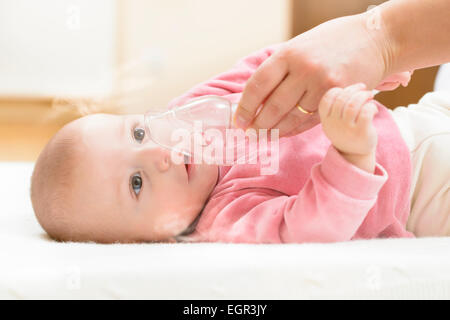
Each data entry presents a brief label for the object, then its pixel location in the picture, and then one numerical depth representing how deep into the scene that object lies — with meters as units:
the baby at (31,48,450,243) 0.88
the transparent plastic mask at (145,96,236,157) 0.86
